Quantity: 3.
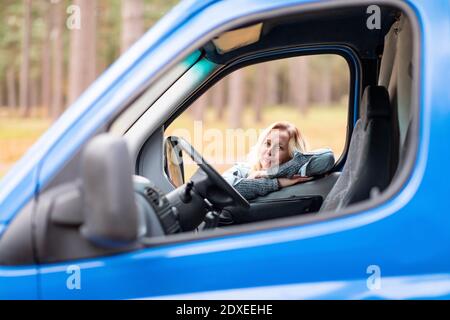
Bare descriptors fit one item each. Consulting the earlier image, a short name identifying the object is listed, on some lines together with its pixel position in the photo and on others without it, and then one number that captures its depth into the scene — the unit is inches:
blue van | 67.6
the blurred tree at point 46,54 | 919.7
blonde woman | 134.6
